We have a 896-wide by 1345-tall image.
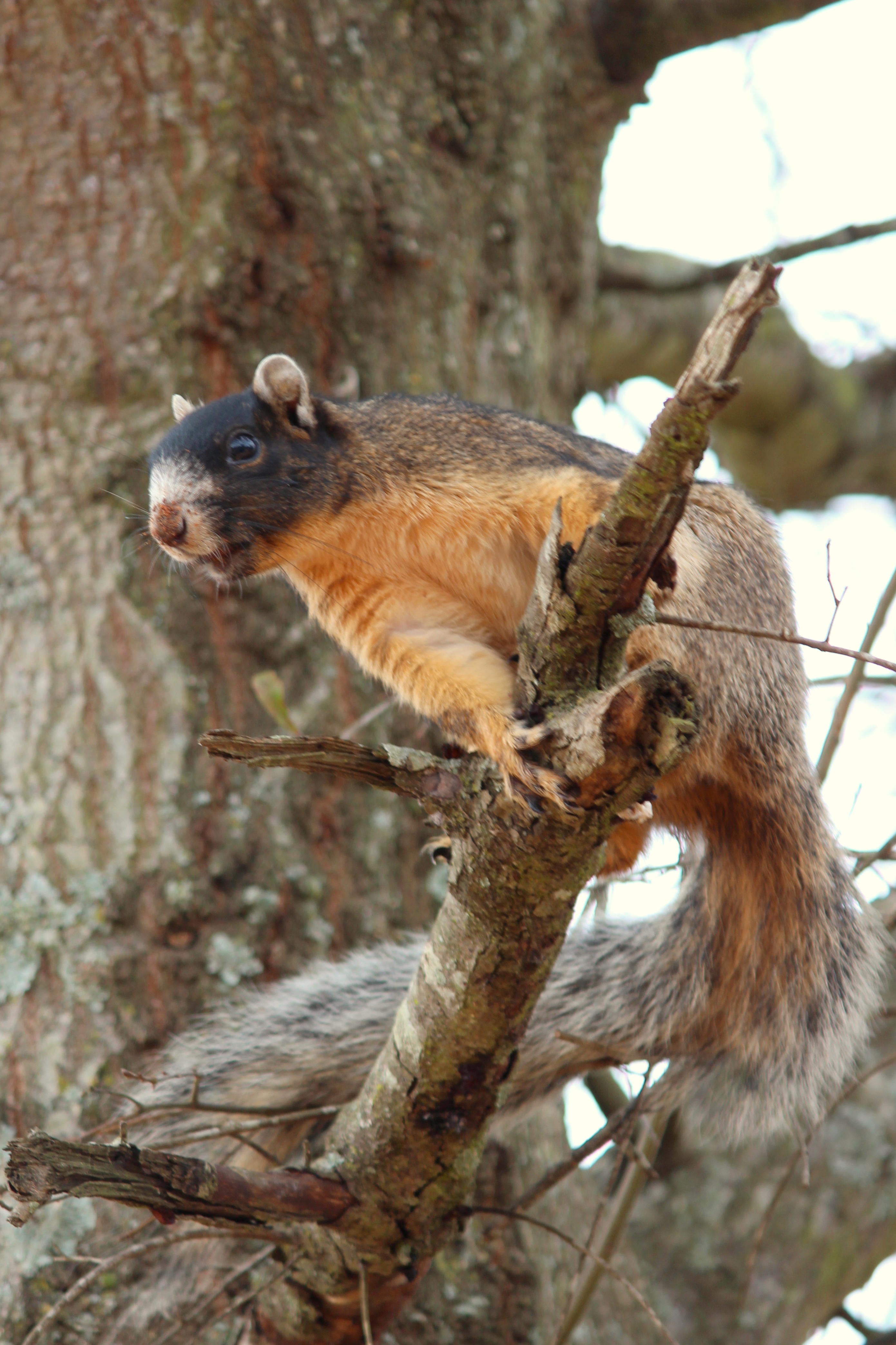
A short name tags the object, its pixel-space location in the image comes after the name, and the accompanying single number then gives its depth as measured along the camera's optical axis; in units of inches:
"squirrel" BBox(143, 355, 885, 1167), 196.3
